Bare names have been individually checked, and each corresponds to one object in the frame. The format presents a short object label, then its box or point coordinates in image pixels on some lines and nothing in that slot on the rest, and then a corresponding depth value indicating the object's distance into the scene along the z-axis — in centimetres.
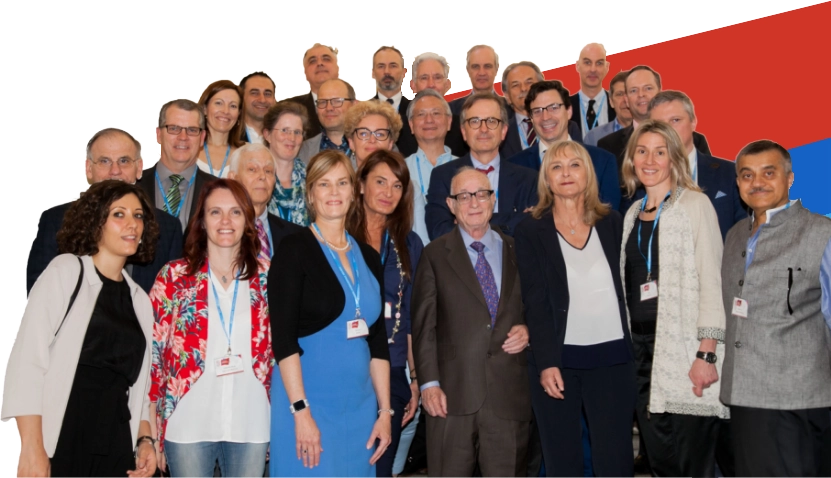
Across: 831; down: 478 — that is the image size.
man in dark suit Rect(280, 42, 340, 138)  620
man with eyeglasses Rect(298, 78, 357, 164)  524
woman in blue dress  307
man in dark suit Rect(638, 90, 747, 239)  424
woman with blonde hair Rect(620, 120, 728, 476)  358
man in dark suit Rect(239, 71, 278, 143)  558
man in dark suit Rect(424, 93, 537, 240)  436
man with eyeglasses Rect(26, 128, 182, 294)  360
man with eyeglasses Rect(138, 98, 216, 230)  430
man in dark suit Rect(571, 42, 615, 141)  630
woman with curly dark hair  276
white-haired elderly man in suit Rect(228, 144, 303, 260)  398
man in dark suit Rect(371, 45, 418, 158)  612
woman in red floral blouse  309
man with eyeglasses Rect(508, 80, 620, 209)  490
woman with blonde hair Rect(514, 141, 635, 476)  357
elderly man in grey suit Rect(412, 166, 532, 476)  355
